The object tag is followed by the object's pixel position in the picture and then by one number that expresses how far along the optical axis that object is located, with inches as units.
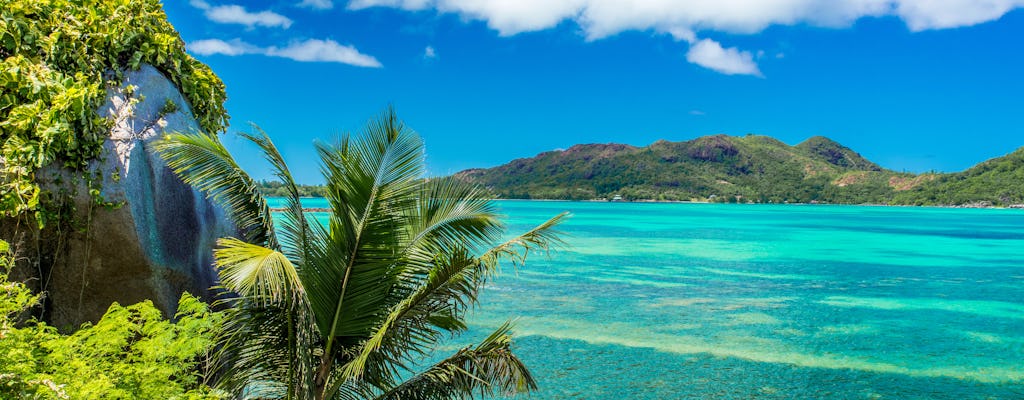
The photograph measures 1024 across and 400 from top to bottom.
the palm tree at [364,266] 246.1
